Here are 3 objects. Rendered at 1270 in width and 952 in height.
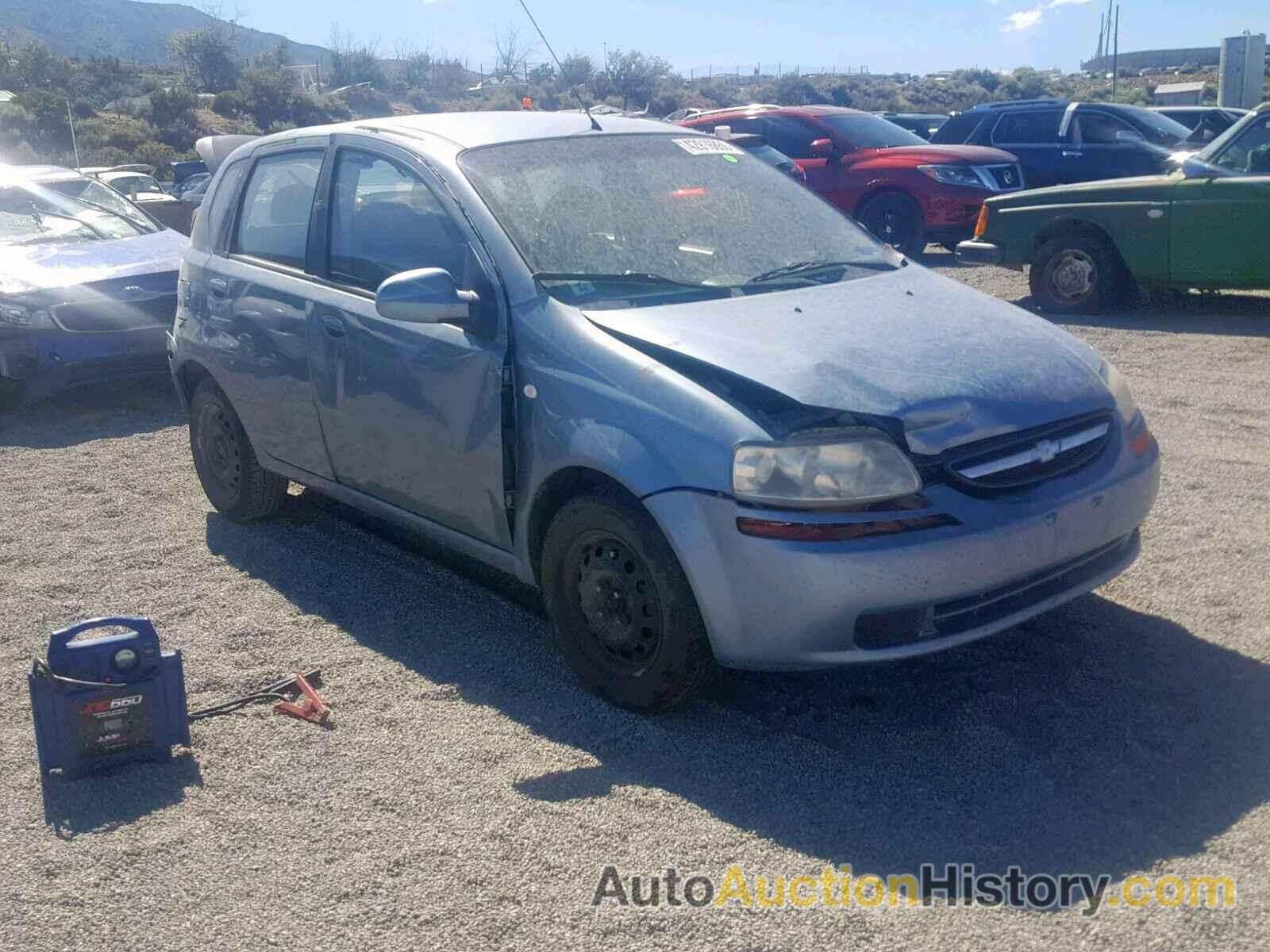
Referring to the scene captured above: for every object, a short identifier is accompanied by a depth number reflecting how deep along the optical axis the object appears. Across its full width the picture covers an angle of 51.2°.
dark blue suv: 14.69
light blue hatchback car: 3.53
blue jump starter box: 3.67
